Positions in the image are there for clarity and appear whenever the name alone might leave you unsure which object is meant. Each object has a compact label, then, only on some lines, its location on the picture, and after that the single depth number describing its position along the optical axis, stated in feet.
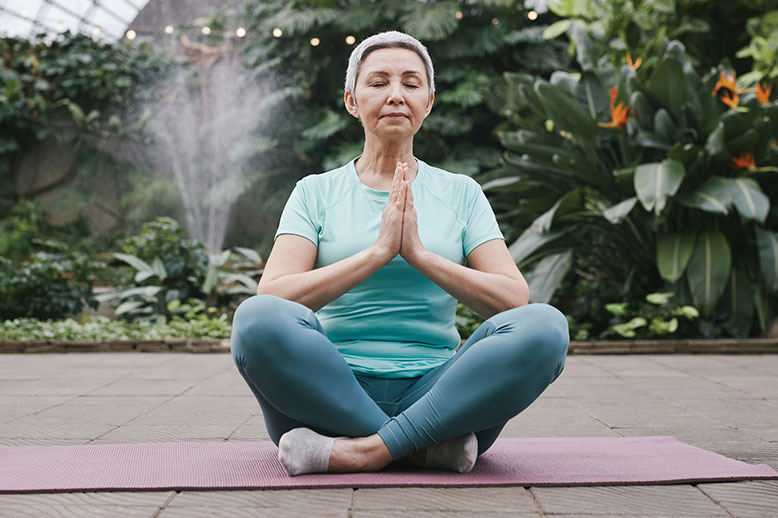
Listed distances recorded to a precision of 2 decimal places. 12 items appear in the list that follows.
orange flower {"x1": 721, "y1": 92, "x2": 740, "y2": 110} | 16.03
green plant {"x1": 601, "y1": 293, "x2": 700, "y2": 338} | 15.75
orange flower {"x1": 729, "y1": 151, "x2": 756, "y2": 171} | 15.83
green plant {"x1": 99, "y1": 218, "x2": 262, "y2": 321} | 19.58
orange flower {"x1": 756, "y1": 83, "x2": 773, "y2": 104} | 16.61
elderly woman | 4.91
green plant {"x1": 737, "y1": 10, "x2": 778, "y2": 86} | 18.92
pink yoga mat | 4.93
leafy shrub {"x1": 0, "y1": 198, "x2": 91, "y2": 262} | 30.04
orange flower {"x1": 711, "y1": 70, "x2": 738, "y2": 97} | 16.31
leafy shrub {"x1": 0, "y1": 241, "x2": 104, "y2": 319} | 19.17
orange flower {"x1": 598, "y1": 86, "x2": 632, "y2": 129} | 16.14
